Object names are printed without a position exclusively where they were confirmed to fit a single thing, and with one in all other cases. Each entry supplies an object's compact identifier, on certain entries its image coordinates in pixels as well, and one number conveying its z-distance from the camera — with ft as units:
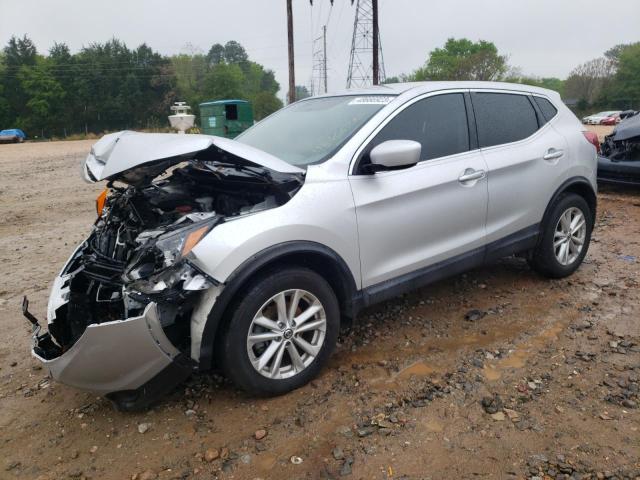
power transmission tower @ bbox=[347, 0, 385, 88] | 71.61
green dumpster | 55.21
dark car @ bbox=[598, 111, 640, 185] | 25.14
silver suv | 8.08
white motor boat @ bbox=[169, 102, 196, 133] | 79.98
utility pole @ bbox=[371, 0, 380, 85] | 71.51
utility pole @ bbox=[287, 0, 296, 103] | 75.87
